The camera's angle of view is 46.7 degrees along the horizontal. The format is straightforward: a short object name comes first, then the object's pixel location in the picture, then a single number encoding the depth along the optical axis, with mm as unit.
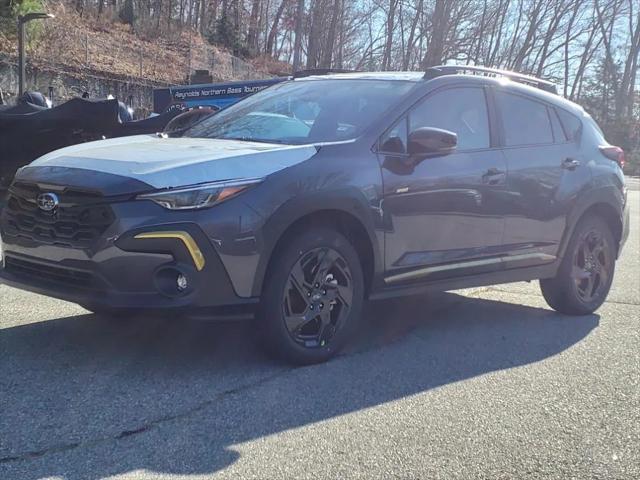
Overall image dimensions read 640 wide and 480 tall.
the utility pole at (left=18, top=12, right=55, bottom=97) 14656
